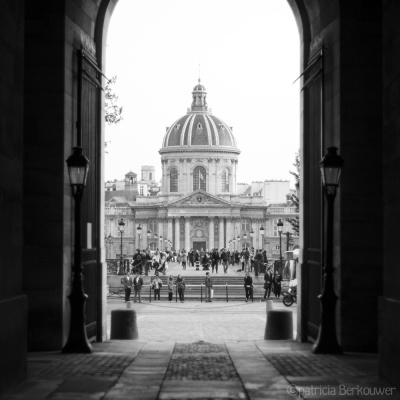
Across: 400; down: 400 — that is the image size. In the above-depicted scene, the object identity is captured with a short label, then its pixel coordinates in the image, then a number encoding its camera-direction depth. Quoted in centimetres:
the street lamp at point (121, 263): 6419
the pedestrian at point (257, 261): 6488
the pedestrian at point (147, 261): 6438
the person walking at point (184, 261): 8506
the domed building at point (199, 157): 16838
